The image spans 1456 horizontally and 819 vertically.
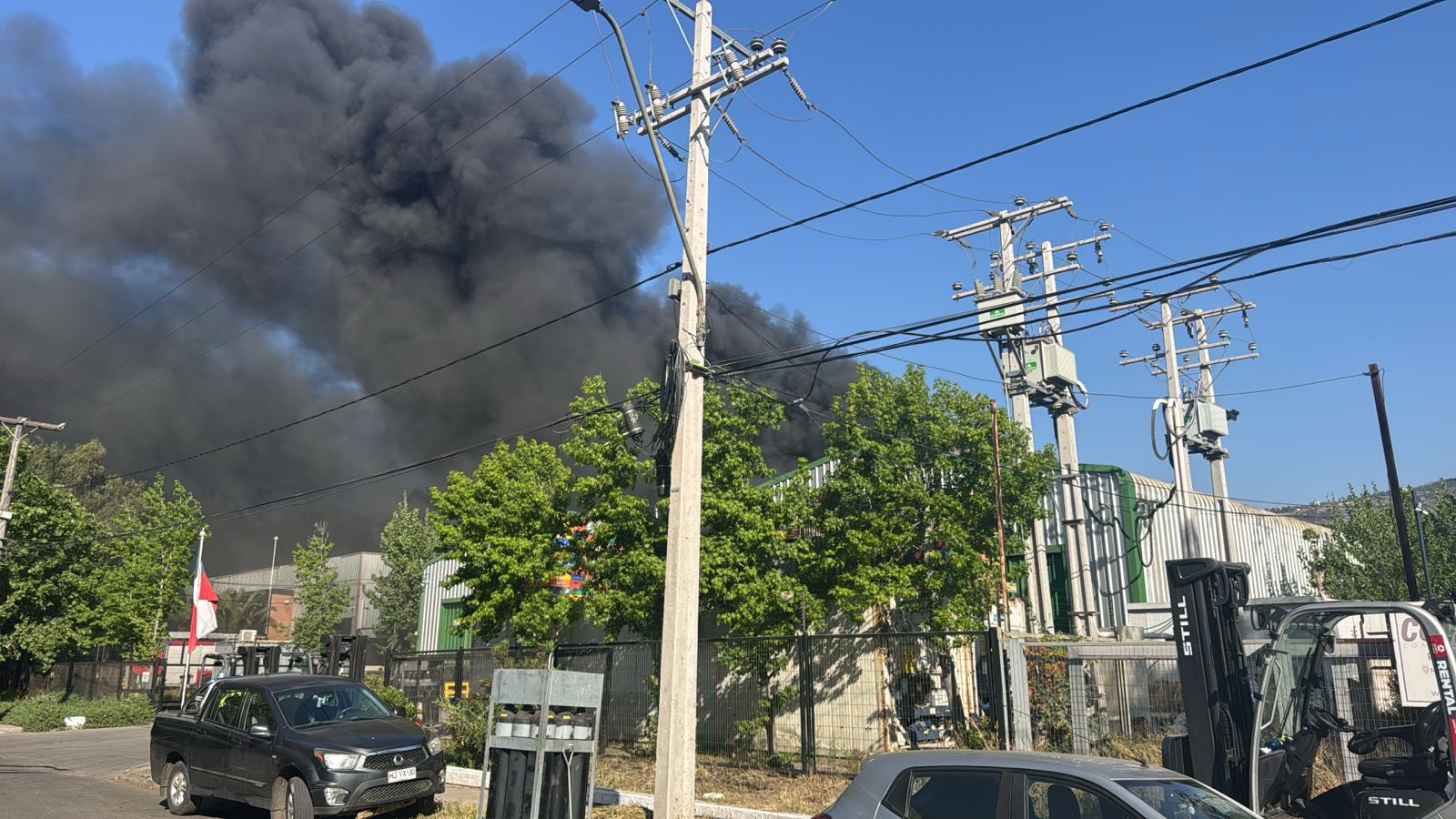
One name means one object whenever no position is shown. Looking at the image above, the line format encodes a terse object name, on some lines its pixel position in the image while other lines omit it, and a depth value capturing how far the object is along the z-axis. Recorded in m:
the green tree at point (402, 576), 61.84
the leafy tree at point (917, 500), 18.44
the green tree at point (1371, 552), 31.14
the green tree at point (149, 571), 37.00
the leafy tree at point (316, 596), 57.78
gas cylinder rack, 9.05
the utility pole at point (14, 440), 32.31
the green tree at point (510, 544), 19.19
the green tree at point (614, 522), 17.81
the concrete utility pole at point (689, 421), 10.73
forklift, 6.27
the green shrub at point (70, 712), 29.94
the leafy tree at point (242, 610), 81.31
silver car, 5.31
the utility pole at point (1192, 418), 26.73
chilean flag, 23.38
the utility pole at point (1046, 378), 23.23
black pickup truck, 10.61
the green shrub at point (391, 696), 17.38
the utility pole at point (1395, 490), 19.88
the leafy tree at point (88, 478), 72.81
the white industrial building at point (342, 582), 73.38
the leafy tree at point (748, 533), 17.39
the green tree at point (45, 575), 33.00
